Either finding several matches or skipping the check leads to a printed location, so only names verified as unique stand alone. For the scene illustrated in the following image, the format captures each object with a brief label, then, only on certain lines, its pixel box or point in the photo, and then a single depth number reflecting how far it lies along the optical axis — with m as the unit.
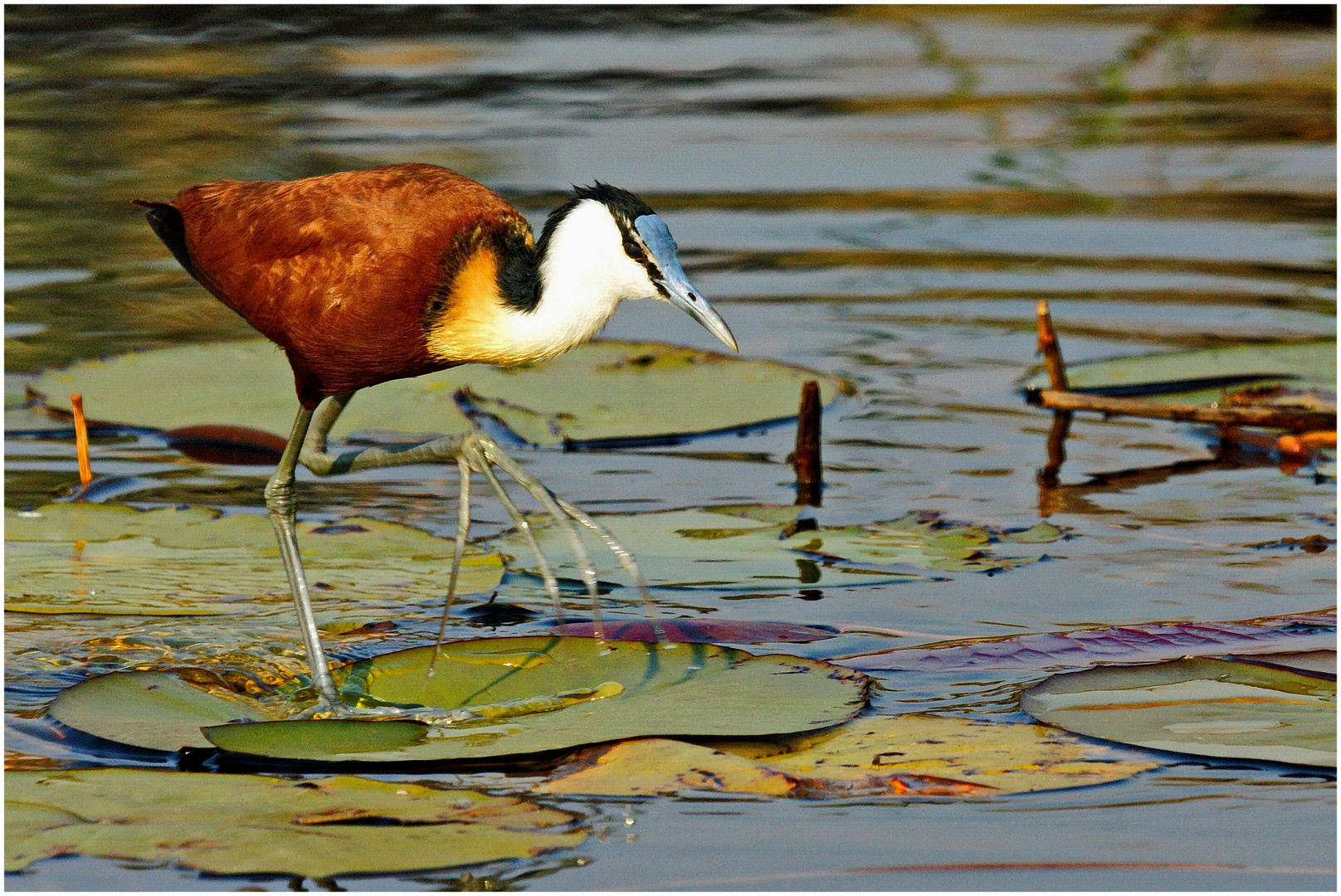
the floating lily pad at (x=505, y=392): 12.80
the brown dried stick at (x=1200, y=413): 12.38
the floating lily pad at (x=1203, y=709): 7.40
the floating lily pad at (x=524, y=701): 7.32
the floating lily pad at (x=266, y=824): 6.34
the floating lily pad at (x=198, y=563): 9.35
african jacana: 8.67
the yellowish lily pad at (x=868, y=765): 7.02
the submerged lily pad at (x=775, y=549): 9.86
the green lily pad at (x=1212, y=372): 13.52
